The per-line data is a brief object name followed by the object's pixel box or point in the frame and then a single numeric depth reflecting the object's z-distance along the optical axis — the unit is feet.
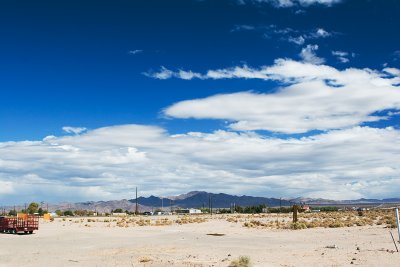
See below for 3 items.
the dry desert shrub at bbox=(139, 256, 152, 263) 68.41
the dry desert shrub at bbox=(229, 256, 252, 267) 60.75
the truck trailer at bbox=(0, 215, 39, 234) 145.69
